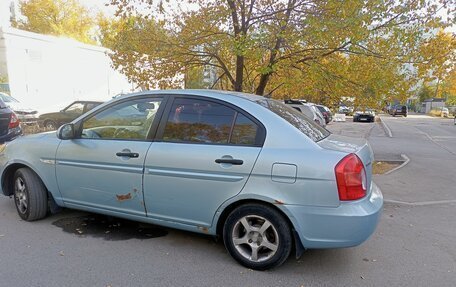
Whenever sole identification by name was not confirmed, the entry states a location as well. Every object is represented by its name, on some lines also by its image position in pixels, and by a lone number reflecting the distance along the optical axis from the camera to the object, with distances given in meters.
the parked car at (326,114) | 21.52
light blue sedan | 2.79
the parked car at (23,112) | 13.33
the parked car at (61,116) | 12.61
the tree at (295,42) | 6.16
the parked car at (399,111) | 41.87
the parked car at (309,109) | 13.73
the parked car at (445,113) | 41.05
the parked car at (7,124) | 7.59
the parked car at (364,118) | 27.53
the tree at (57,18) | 28.59
